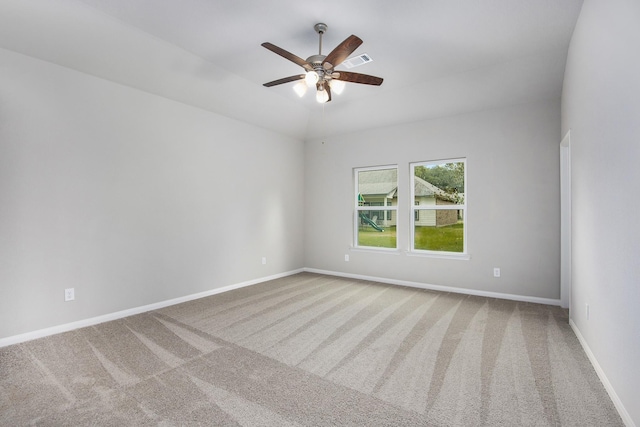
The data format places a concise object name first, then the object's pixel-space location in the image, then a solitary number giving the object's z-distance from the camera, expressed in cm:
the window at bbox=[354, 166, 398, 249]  528
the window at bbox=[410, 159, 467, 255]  464
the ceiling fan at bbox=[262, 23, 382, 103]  251
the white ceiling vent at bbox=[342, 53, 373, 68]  339
